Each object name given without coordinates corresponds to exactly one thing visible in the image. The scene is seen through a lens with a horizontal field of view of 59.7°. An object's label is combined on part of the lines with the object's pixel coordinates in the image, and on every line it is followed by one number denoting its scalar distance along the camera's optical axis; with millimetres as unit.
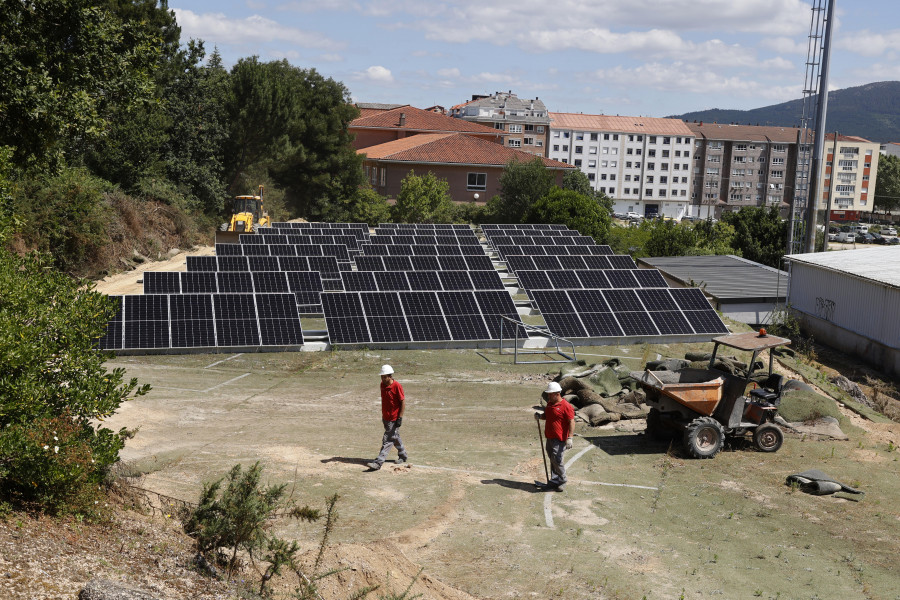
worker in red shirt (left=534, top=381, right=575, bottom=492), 12156
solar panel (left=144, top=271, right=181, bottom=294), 25219
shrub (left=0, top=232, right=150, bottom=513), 8203
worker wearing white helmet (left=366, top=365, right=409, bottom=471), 12836
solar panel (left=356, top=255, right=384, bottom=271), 33438
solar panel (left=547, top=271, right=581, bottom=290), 29250
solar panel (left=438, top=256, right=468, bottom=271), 33312
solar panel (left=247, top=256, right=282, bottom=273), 31172
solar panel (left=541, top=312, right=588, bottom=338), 25553
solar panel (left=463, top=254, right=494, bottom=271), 33562
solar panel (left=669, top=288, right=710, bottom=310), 27797
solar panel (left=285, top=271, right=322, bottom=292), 27064
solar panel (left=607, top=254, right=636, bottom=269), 35406
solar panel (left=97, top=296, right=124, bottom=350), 21719
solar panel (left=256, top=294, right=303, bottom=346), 23359
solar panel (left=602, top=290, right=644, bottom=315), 27203
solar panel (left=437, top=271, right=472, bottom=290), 28266
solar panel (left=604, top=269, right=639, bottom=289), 30188
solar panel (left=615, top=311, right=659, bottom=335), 26172
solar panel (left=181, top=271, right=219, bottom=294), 25656
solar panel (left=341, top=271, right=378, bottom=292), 27748
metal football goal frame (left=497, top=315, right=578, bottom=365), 23016
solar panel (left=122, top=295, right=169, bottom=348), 22156
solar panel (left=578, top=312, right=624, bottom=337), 25812
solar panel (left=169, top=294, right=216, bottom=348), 22578
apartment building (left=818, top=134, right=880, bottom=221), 153125
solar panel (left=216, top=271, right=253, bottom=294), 26062
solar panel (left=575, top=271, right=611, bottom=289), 29938
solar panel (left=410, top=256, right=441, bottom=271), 33188
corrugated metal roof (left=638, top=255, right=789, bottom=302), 33656
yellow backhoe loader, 44719
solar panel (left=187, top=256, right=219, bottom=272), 30281
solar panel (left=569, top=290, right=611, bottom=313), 26891
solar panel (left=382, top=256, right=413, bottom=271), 33188
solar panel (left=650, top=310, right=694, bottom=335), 26406
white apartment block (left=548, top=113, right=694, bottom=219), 144375
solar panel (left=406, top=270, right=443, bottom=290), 27875
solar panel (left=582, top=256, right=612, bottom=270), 34688
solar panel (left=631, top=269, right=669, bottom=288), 30731
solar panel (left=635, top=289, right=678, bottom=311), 27562
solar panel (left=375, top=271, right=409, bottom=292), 27703
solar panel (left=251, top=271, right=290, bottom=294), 26578
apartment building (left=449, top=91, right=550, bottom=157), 134625
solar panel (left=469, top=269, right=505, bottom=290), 28659
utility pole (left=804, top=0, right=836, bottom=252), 36156
